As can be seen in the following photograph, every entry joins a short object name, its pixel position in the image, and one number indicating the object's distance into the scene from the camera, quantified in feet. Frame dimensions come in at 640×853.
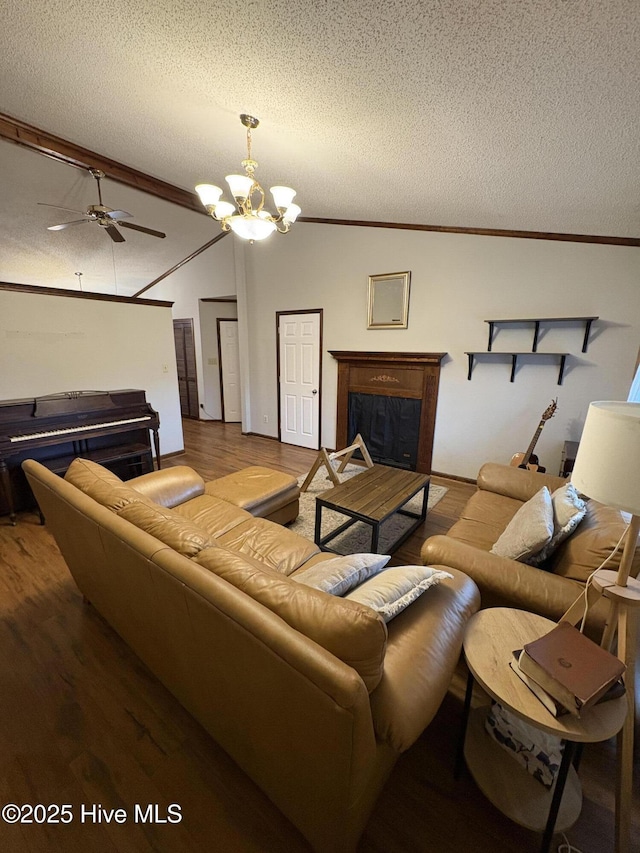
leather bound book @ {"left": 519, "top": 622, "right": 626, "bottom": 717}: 2.85
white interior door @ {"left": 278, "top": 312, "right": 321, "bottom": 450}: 15.97
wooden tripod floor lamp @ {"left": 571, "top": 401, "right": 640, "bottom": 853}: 2.99
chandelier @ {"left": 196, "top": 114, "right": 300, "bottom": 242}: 6.94
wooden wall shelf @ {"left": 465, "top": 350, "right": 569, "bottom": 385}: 10.39
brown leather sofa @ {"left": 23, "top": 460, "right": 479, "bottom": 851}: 2.57
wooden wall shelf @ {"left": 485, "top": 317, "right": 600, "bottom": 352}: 9.80
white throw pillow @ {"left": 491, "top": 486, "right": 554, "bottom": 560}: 4.93
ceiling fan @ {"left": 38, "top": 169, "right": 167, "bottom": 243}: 9.31
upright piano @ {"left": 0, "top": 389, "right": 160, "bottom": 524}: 9.54
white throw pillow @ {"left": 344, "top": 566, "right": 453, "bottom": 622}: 3.50
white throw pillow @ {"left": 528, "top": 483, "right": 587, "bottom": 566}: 5.19
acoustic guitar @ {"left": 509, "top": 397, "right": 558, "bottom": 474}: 10.36
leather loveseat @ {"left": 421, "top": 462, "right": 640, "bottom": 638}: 4.39
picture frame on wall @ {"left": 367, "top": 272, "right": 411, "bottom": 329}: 13.14
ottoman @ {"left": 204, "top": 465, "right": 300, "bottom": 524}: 7.96
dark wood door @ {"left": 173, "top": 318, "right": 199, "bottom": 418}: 22.07
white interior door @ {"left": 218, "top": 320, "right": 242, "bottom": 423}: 21.49
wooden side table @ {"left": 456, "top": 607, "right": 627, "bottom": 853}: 2.96
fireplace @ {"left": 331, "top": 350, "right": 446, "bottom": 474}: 13.20
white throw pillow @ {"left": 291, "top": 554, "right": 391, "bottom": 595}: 3.79
